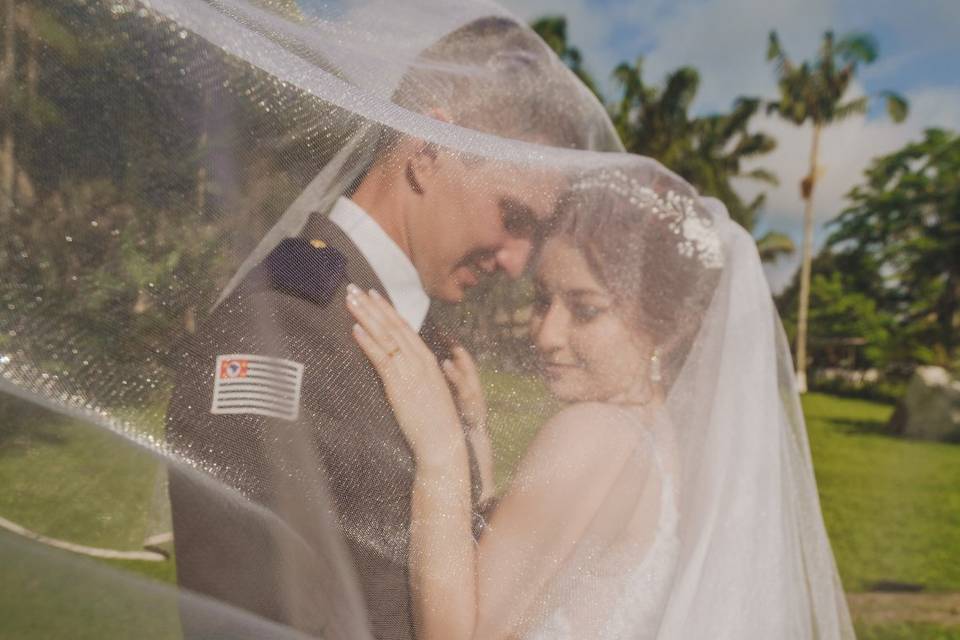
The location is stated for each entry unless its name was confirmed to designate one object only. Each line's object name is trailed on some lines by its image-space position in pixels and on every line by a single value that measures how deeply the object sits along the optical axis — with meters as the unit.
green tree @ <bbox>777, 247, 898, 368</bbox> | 31.44
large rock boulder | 15.73
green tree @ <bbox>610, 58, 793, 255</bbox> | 17.48
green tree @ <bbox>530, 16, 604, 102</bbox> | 17.56
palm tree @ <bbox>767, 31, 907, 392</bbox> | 26.09
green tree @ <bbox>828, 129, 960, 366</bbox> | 21.69
